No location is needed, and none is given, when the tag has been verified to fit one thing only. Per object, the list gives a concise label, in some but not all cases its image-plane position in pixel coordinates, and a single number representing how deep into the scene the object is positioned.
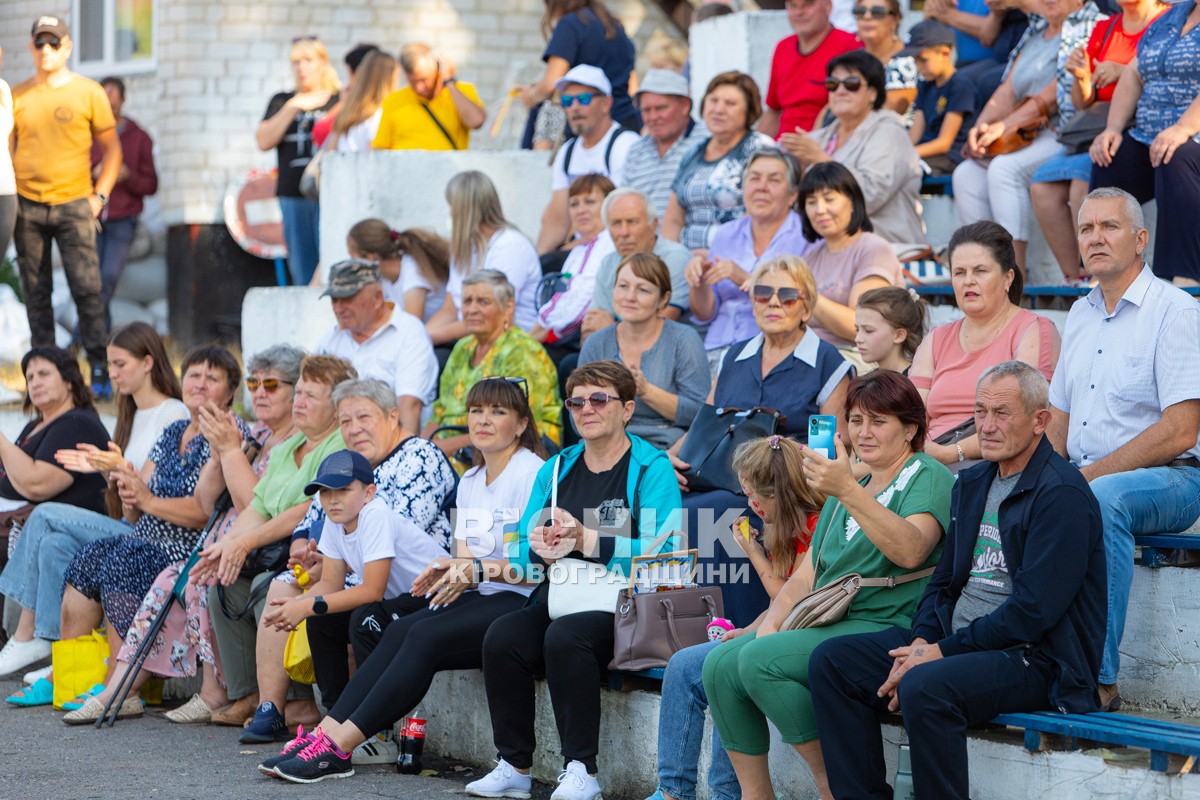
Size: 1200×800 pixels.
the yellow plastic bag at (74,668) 14.76
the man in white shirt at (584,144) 18.34
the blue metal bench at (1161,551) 9.79
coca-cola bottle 12.05
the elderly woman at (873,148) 15.73
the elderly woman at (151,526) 14.72
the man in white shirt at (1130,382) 9.90
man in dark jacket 8.53
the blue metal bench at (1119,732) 8.11
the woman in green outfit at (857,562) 9.29
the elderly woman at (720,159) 16.20
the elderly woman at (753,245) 15.05
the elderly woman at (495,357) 14.97
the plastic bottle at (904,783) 8.84
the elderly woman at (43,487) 15.69
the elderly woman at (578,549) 10.84
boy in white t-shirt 12.38
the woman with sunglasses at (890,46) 18.08
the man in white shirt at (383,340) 16.14
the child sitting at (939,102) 17.89
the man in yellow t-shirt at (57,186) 21.17
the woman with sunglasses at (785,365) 12.42
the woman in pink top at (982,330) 11.30
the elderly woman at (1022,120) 15.75
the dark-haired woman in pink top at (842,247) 13.95
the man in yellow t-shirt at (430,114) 20.66
